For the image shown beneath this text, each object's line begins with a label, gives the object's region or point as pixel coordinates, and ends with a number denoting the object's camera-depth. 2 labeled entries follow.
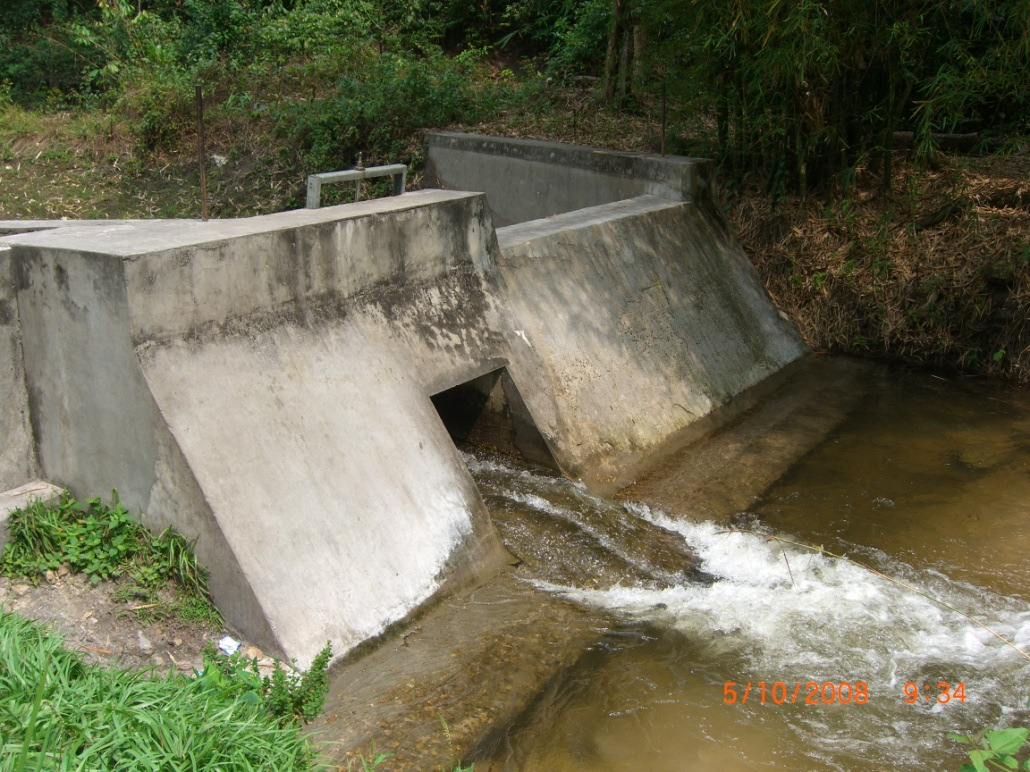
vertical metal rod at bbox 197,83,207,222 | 4.55
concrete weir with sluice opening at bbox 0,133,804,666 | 3.67
